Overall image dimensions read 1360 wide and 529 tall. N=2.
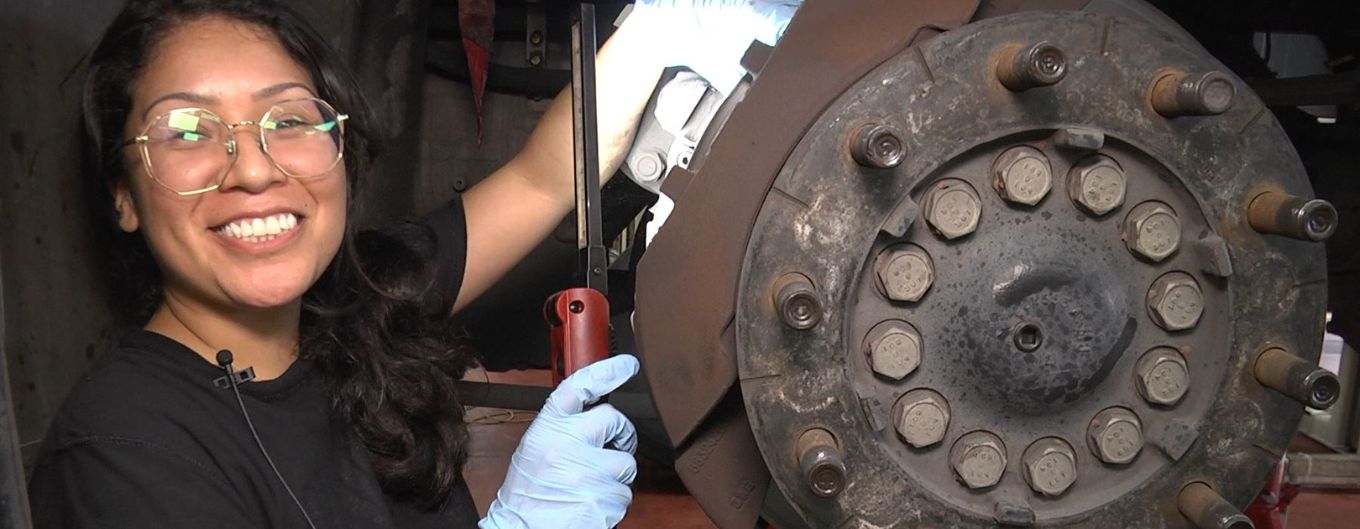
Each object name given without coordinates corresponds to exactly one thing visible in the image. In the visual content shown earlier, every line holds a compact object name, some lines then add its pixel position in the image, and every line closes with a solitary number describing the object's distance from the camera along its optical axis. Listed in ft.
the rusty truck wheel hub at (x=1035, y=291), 2.35
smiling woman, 2.55
